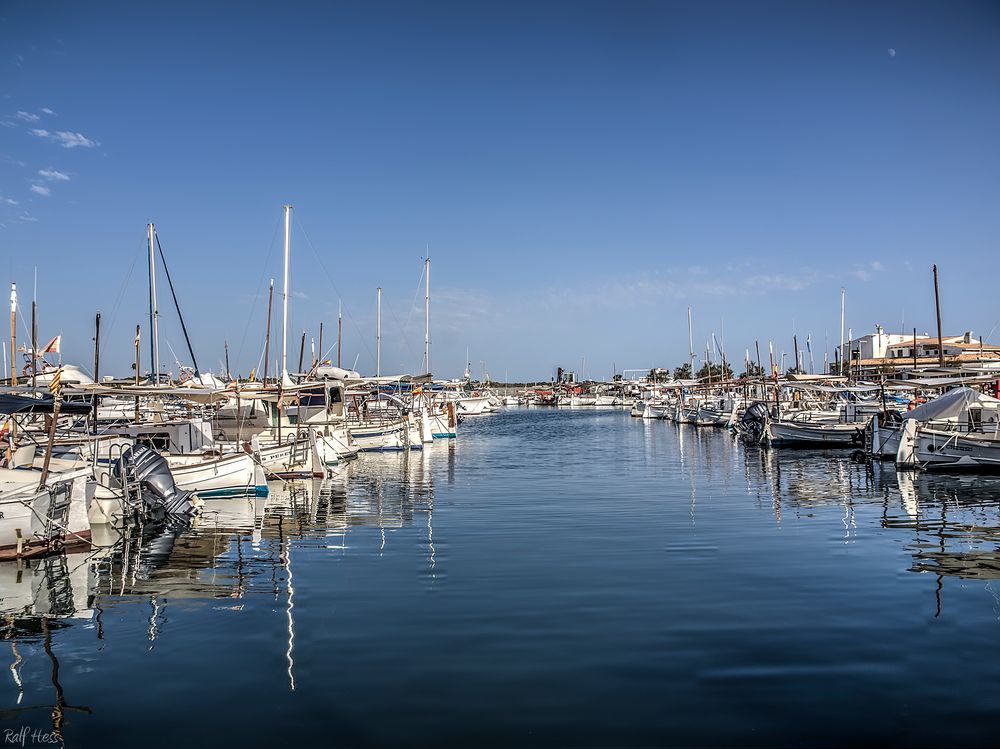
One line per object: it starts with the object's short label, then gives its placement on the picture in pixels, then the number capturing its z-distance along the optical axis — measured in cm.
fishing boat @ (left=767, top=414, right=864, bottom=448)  4944
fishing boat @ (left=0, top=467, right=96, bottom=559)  1725
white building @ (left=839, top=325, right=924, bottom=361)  13025
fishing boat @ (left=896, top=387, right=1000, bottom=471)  3269
